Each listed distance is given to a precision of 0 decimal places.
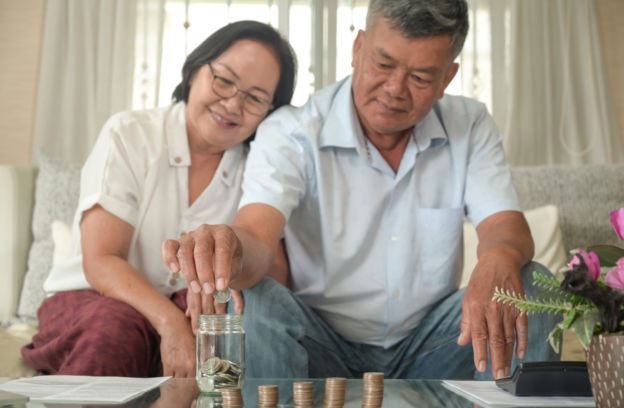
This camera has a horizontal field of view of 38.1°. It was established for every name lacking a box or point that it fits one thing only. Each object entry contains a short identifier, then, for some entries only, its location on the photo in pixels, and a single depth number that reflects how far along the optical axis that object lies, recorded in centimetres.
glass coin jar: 119
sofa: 247
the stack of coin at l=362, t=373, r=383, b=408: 107
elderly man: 173
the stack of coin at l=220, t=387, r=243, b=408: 102
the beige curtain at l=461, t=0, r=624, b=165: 323
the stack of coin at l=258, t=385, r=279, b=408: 105
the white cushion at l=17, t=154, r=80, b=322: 245
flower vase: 90
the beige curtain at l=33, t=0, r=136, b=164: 312
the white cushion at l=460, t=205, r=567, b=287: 247
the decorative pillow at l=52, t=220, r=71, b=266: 235
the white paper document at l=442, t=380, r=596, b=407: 109
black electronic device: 115
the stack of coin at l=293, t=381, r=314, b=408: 106
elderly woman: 171
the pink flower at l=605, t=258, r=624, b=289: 87
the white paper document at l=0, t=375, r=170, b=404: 112
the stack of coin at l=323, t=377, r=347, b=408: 105
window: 317
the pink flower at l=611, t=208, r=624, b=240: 88
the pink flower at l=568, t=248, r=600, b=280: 90
